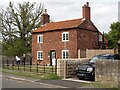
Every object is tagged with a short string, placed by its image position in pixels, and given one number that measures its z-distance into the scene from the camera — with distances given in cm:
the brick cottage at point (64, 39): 4034
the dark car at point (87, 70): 1939
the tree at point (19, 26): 5228
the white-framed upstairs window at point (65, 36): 4116
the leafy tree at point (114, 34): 4945
